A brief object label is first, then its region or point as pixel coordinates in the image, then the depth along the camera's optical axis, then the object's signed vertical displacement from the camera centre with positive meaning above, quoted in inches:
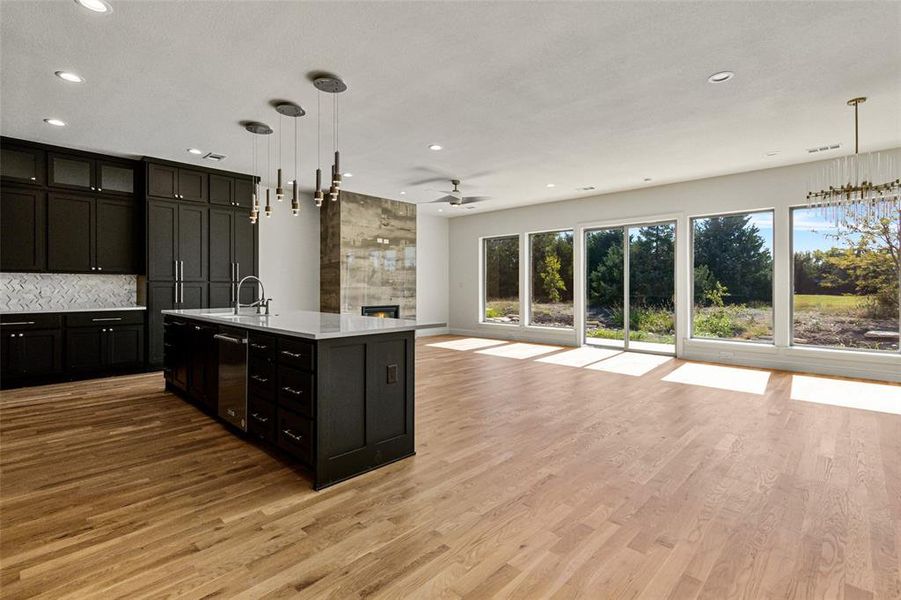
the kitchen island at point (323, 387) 106.6 -23.6
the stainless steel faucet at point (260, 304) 167.1 -1.9
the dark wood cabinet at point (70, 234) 214.4 +32.6
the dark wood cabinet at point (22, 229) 201.9 +33.0
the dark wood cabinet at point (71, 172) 213.9 +63.2
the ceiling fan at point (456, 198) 273.5 +65.6
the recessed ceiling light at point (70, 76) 138.5 +71.0
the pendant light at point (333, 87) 140.8 +69.7
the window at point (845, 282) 225.9 +8.4
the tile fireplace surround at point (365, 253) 334.0 +36.4
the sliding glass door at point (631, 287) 305.9 +8.3
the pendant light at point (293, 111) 160.7 +69.9
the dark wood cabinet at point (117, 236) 228.7 +33.2
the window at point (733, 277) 263.1 +13.2
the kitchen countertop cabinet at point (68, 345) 200.5 -22.2
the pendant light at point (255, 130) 183.9 +72.0
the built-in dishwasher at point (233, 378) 134.3 -24.8
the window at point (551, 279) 360.5 +16.7
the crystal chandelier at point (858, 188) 167.0 +42.6
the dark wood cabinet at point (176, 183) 237.8 +64.9
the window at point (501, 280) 397.4 +17.4
